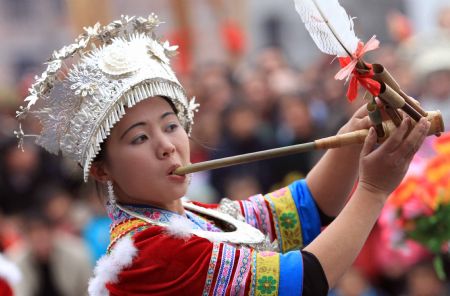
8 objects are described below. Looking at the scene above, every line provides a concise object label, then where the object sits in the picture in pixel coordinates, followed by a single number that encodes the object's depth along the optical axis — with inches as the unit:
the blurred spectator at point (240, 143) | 566.5
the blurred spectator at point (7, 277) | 340.3
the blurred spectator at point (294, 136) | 549.0
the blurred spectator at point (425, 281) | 423.0
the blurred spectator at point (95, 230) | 522.4
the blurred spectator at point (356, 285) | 470.9
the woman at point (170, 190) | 238.1
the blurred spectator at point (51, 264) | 536.0
